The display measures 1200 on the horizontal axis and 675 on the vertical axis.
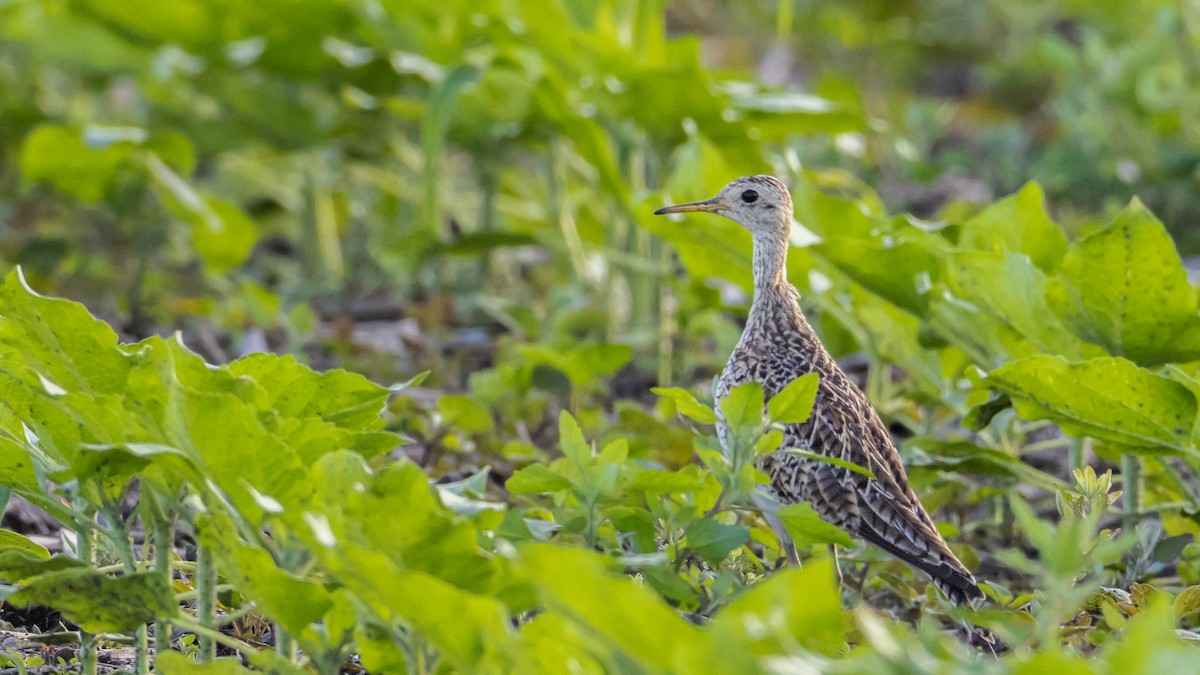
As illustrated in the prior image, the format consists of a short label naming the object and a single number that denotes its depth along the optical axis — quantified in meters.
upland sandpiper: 6.54
